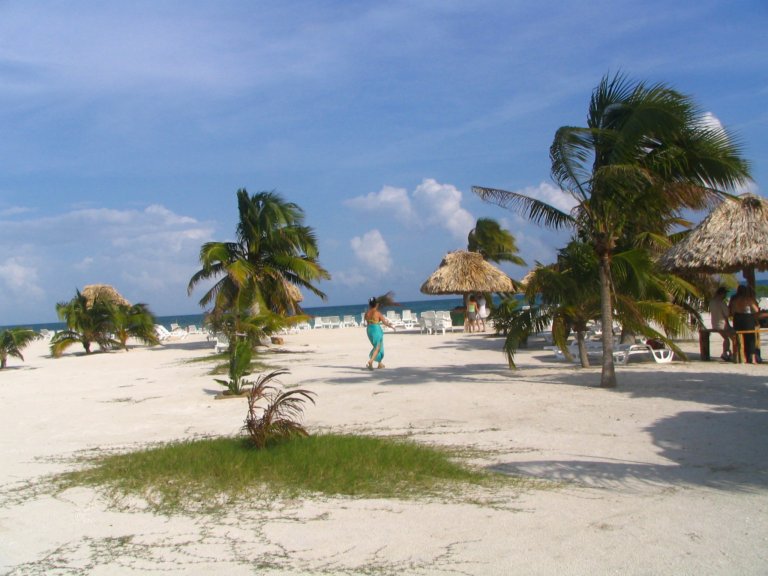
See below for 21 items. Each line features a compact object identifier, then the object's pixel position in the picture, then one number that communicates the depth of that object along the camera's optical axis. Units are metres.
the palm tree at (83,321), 23.17
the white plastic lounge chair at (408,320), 31.49
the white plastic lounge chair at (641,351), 12.68
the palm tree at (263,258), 21.94
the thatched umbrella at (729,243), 12.57
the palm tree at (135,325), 23.91
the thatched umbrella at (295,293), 25.53
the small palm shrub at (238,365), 10.52
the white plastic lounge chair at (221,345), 19.47
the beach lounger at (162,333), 31.22
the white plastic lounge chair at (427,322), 25.72
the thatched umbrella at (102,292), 35.69
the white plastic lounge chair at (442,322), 25.53
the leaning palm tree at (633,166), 9.28
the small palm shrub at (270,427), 6.50
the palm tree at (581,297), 10.84
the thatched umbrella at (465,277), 27.45
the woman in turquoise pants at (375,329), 13.58
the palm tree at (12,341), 18.58
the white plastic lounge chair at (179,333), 32.81
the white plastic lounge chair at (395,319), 31.23
